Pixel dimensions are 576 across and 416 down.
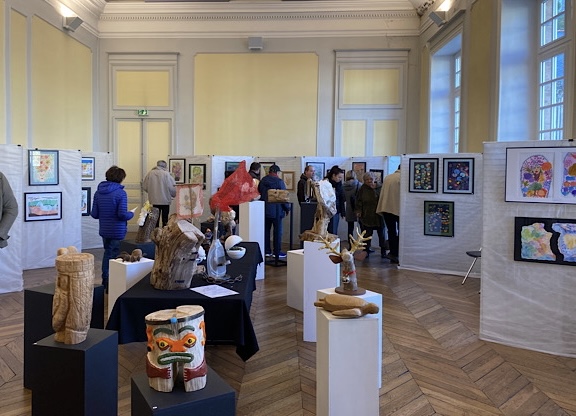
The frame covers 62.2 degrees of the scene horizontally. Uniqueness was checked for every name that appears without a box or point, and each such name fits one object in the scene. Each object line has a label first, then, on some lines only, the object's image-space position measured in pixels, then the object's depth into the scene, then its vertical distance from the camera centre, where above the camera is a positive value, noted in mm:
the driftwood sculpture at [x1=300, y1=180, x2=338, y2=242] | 4648 -155
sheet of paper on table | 2949 -627
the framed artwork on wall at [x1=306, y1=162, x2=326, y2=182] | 9500 +481
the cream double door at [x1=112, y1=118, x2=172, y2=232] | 11047 +1031
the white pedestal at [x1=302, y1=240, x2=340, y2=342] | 4188 -705
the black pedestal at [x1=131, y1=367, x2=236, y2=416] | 1863 -835
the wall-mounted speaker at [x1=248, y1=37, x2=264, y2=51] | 10633 +3351
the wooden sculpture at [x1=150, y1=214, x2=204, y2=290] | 3023 -410
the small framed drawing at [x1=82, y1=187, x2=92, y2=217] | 8664 -171
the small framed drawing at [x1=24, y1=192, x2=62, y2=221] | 6953 -234
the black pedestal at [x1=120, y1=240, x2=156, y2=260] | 4953 -583
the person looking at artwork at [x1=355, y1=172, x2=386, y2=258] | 7730 -234
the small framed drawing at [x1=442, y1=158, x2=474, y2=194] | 6539 +256
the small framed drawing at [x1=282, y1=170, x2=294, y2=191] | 9617 +278
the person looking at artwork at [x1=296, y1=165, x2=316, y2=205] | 8031 +84
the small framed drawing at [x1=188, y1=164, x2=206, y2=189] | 9398 +352
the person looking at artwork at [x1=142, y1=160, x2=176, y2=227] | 8398 +78
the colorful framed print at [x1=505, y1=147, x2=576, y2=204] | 3764 +168
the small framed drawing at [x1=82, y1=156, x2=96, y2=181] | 8859 +421
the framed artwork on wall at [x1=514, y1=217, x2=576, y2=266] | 3777 -361
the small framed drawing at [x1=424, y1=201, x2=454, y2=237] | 6711 -340
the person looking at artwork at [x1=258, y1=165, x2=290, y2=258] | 7093 -244
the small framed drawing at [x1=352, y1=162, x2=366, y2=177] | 9312 +479
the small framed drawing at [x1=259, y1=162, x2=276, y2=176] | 9705 +520
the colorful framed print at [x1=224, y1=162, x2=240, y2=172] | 9547 +524
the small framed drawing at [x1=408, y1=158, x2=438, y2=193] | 6797 +274
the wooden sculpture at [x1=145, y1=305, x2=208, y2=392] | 1969 -668
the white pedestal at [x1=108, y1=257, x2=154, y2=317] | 3668 -641
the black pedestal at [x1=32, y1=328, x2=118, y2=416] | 2238 -899
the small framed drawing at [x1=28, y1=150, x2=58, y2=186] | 7027 +348
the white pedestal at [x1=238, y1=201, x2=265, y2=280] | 6098 -394
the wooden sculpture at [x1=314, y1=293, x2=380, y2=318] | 2521 -609
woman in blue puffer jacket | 5273 -205
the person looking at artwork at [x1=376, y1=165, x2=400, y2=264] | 7344 -218
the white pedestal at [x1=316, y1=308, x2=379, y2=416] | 2521 -916
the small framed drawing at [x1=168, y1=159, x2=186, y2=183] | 9688 +461
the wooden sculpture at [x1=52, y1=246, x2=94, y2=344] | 2242 -505
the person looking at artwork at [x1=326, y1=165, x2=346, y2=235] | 7438 +4
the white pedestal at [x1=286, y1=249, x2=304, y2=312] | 4891 -912
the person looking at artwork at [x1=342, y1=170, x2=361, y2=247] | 8367 -47
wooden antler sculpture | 2939 -490
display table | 2883 -753
